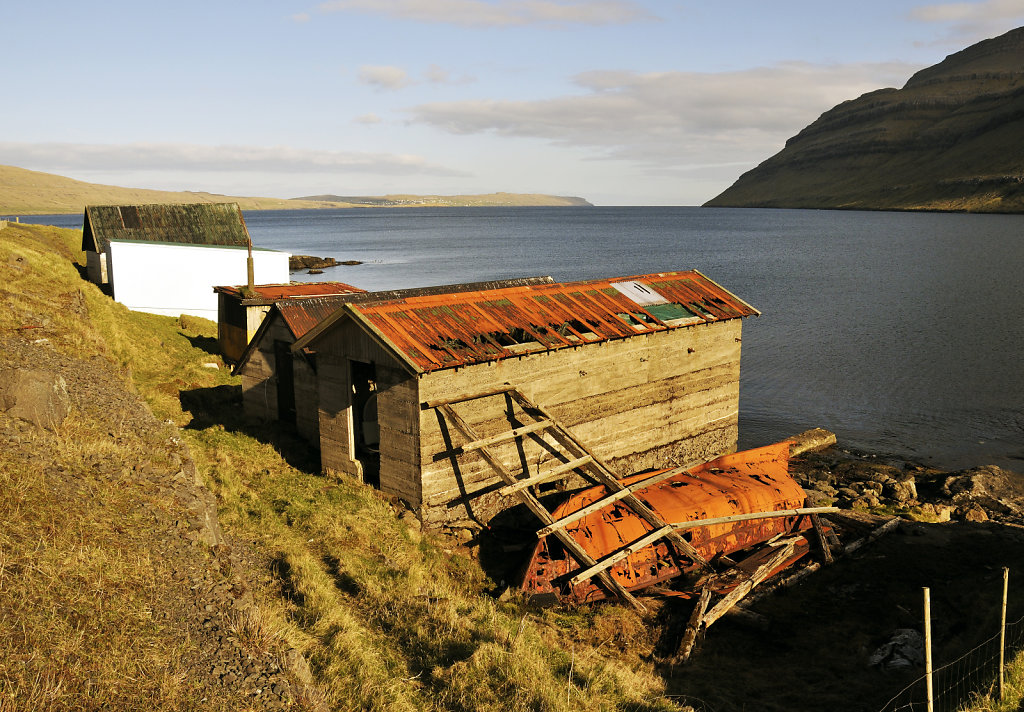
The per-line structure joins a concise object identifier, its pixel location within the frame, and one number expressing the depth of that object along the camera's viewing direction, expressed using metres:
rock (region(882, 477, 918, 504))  21.91
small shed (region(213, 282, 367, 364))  29.49
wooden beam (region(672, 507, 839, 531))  15.94
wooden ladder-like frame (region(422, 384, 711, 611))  14.72
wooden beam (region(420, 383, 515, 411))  16.06
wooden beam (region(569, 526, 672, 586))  14.22
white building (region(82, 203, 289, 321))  38.28
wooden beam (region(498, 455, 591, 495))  15.24
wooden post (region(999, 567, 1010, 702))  9.43
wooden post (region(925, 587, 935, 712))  8.53
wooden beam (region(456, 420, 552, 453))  15.67
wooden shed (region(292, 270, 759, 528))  16.39
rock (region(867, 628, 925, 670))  12.81
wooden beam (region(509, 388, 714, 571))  15.79
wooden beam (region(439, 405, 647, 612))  14.65
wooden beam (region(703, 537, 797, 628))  14.12
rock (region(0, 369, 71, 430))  12.55
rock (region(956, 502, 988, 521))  20.67
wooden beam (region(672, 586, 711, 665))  13.06
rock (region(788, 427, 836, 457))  27.09
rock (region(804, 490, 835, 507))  20.34
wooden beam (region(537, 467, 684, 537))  14.70
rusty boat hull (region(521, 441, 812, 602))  14.86
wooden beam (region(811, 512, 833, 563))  17.11
